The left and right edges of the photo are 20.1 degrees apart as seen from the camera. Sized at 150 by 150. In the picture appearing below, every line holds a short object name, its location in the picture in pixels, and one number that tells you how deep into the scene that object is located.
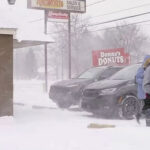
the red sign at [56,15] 26.91
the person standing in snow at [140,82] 9.56
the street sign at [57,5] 25.39
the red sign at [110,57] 23.58
